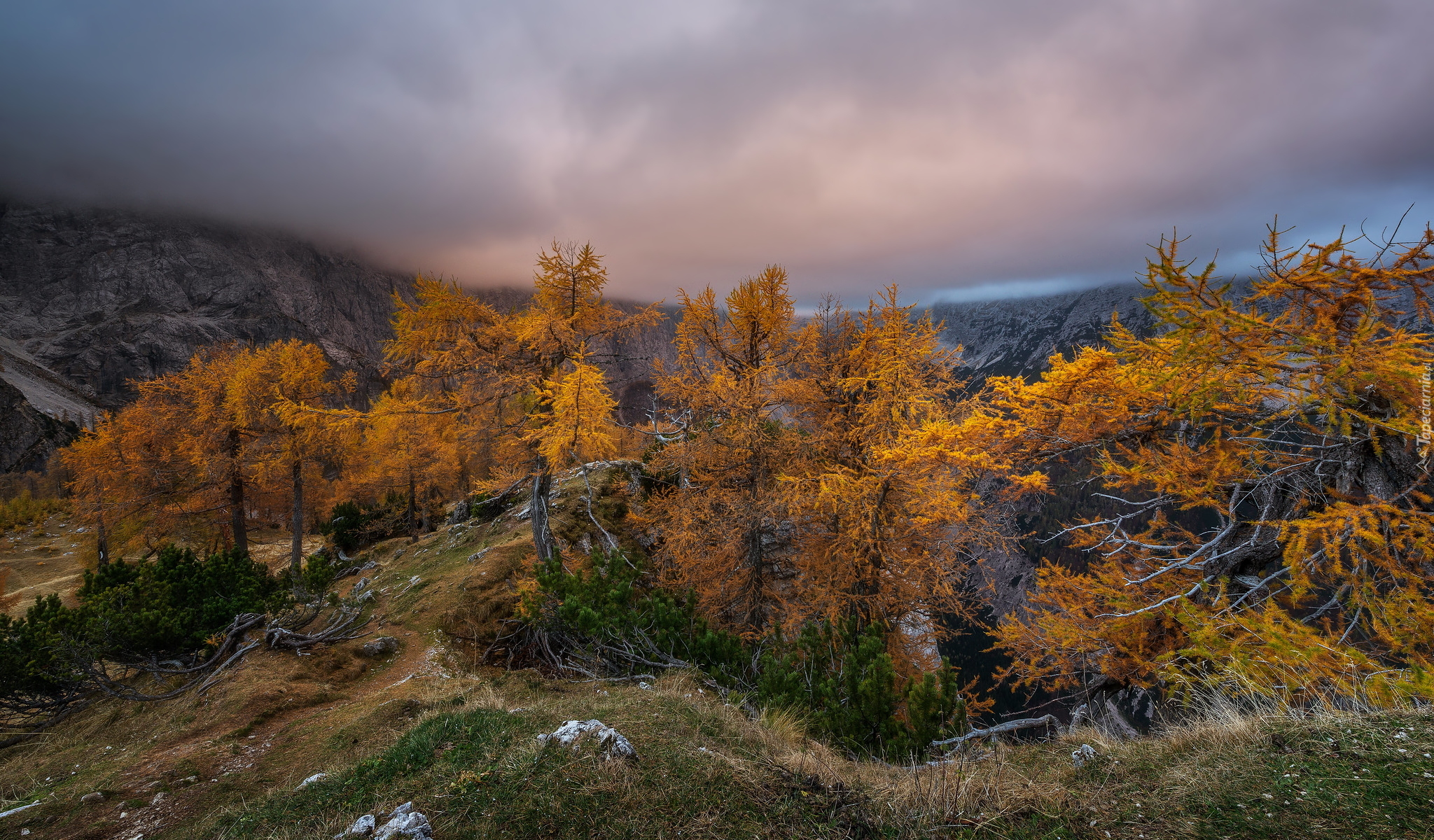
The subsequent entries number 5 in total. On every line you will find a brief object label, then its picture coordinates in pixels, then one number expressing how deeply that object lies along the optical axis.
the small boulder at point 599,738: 3.58
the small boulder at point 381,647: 9.88
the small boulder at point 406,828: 2.90
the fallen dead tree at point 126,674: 7.85
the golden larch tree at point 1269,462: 5.31
